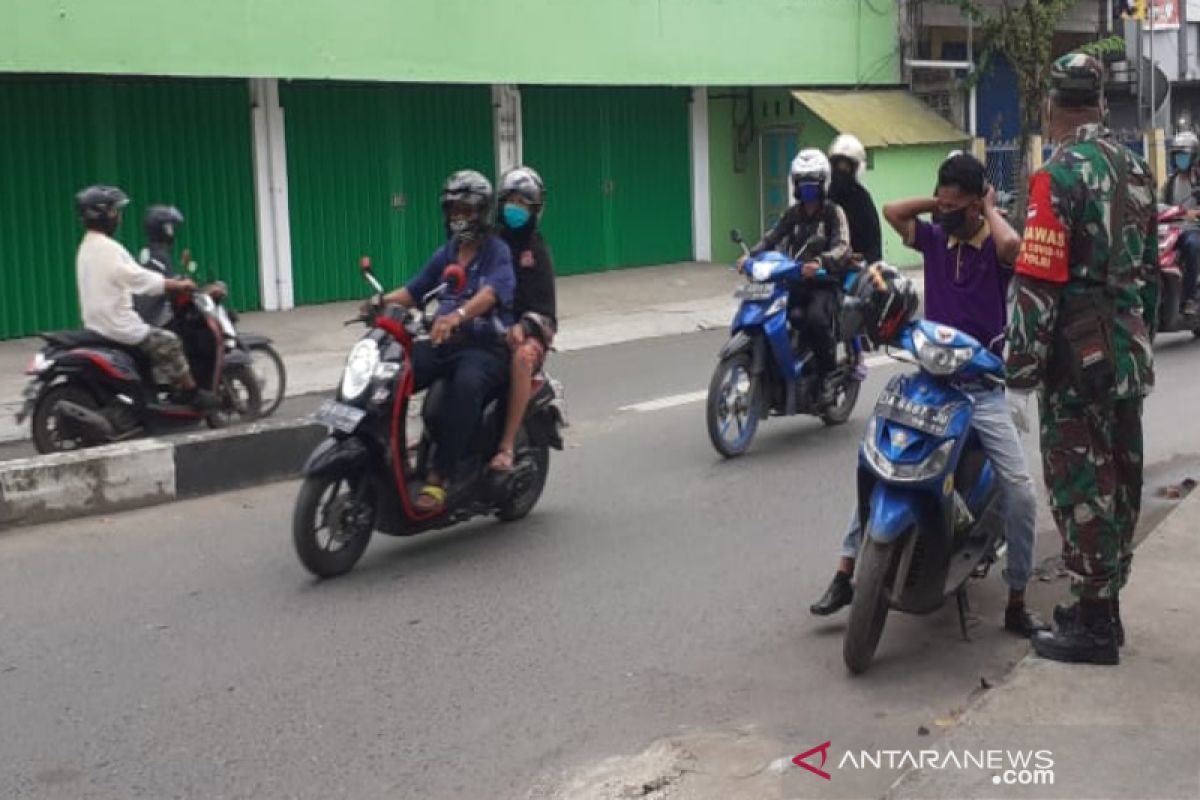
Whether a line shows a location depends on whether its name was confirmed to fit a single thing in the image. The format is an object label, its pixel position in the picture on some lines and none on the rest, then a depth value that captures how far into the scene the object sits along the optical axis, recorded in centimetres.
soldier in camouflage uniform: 457
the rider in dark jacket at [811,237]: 880
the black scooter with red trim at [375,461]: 605
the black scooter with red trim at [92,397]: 851
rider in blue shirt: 652
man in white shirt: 853
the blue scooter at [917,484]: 486
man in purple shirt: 521
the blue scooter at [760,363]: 855
